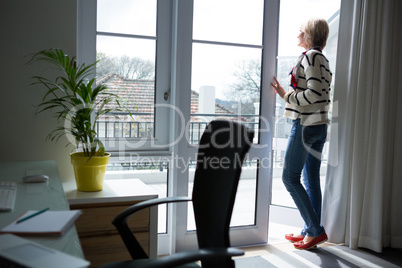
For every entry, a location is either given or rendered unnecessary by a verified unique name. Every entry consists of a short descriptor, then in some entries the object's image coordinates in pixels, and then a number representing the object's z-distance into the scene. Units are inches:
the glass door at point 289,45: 115.4
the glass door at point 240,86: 106.8
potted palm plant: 77.4
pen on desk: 43.9
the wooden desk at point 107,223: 73.0
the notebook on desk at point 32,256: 32.6
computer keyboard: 49.1
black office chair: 47.2
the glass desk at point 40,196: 39.1
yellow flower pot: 77.9
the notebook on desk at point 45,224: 40.6
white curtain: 110.8
